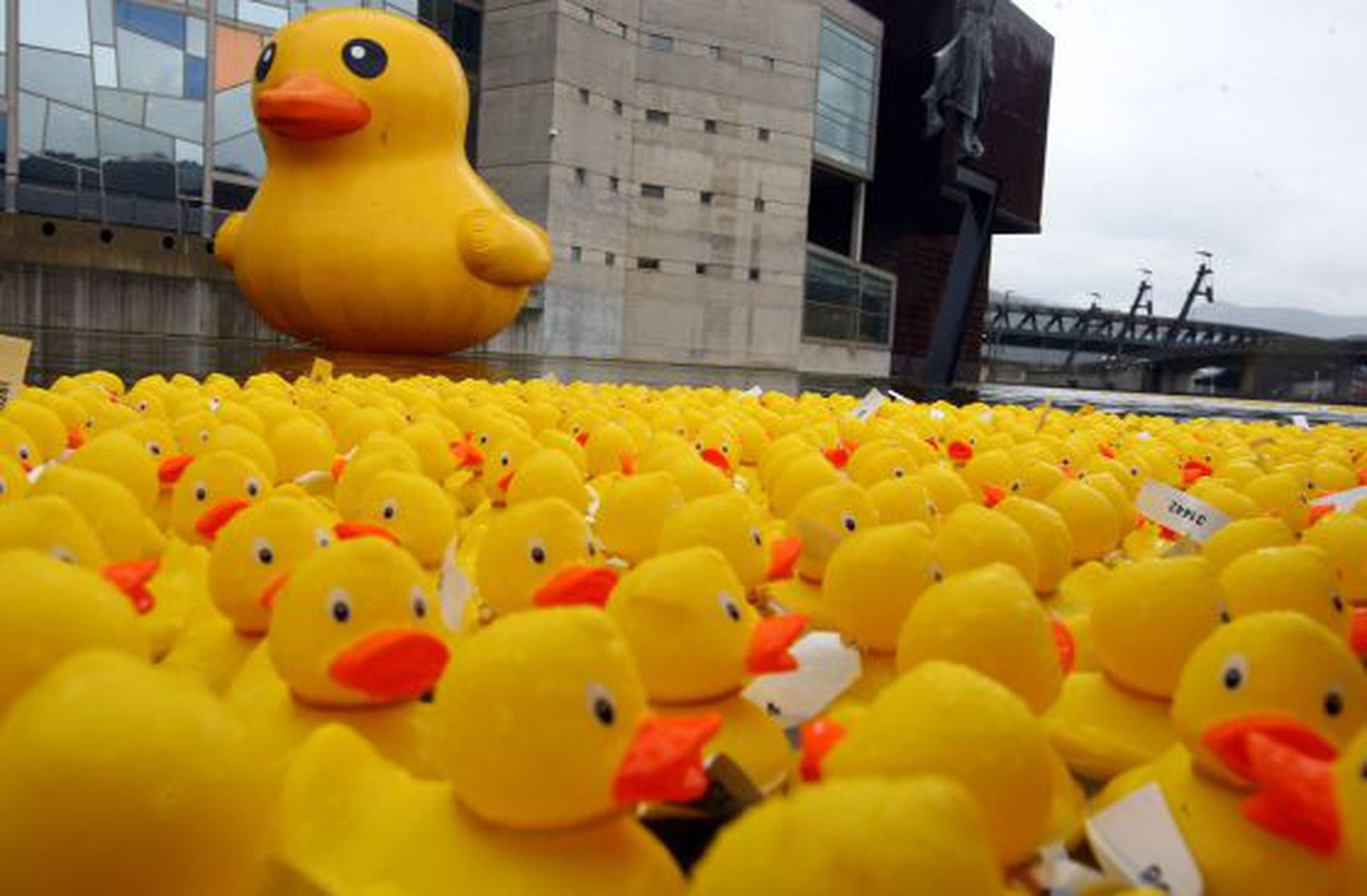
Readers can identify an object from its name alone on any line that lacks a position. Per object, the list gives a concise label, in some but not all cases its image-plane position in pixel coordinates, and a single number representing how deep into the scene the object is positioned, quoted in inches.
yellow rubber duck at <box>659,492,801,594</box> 15.9
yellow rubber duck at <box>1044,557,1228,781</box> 13.1
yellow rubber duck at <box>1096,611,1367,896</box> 9.2
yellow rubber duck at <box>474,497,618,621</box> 15.1
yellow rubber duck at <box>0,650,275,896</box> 7.2
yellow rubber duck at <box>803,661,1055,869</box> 8.4
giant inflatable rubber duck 244.2
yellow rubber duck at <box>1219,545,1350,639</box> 13.5
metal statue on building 424.3
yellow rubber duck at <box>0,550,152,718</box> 9.7
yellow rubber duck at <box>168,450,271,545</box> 18.9
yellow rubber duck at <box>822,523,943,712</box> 14.2
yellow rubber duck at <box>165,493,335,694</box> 13.9
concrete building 473.5
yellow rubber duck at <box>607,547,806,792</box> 11.6
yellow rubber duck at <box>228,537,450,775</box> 11.2
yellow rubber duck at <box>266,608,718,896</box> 8.3
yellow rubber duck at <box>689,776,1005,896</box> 6.1
